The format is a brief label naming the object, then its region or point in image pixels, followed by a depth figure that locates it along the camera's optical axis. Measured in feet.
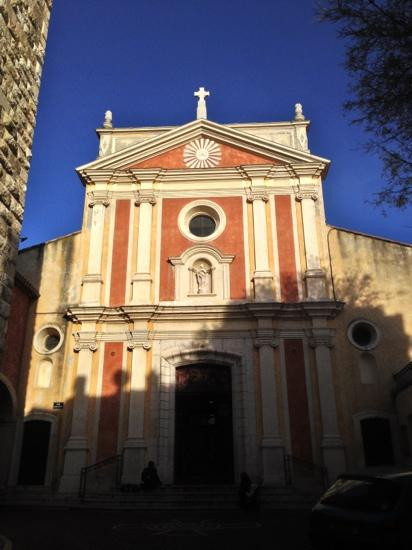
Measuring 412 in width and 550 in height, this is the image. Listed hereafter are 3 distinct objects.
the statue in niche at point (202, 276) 56.49
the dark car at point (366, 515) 18.29
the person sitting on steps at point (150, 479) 45.60
